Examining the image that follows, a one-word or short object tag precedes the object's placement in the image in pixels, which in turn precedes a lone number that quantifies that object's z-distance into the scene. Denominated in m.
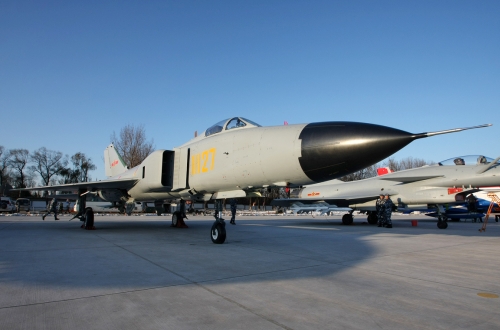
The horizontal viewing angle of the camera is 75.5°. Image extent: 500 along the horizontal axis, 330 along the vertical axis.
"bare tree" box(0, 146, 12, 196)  57.53
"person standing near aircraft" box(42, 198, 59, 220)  18.98
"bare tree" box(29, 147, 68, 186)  58.22
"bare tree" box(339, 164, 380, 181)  56.45
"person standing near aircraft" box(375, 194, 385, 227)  14.73
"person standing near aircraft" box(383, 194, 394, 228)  14.45
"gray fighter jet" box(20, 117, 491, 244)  5.23
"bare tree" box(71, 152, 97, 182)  59.56
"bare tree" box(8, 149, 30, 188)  58.28
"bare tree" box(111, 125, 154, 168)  39.19
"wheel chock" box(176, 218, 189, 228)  13.14
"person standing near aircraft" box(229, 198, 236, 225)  15.61
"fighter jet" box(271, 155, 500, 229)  13.89
